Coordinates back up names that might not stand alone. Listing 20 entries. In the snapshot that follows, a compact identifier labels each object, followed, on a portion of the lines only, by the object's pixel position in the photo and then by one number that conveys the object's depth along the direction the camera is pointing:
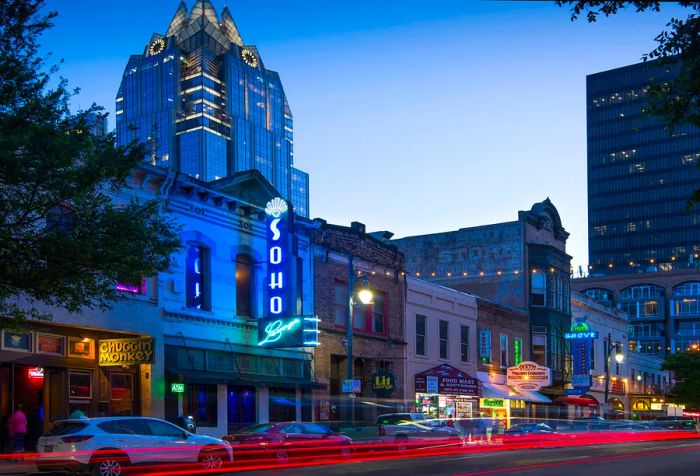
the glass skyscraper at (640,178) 189.38
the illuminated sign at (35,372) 27.69
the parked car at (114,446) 19.42
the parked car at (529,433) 40.31
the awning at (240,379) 30.17
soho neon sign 33.31
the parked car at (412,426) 33.09
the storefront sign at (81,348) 28.30
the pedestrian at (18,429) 25.88
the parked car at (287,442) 25.42
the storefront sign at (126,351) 28.48
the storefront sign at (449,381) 43.97
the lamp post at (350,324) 32.59
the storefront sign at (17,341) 25.67
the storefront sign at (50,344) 27.10
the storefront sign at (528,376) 50.28
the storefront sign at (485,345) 51.34
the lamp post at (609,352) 63.49
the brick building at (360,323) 37.62
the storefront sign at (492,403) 50.41
